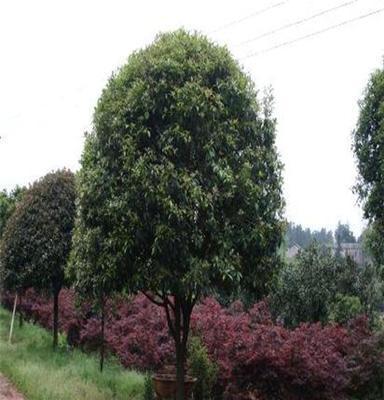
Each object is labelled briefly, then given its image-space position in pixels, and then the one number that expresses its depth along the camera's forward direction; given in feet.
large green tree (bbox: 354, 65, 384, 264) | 35.58
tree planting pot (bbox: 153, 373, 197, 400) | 28.50
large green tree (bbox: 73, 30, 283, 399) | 21.80
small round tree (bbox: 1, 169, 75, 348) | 45.42
